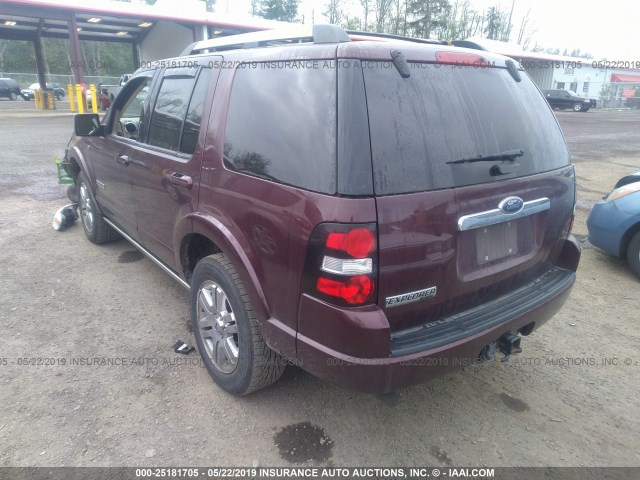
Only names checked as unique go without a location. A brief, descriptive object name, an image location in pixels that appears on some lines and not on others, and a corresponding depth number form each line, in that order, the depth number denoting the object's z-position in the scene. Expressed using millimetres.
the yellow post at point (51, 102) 26391
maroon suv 1960
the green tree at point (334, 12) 48438
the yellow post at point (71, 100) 22922
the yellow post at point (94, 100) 20875
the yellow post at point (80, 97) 20469
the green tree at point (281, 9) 53000
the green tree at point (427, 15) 46375
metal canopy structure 20697
